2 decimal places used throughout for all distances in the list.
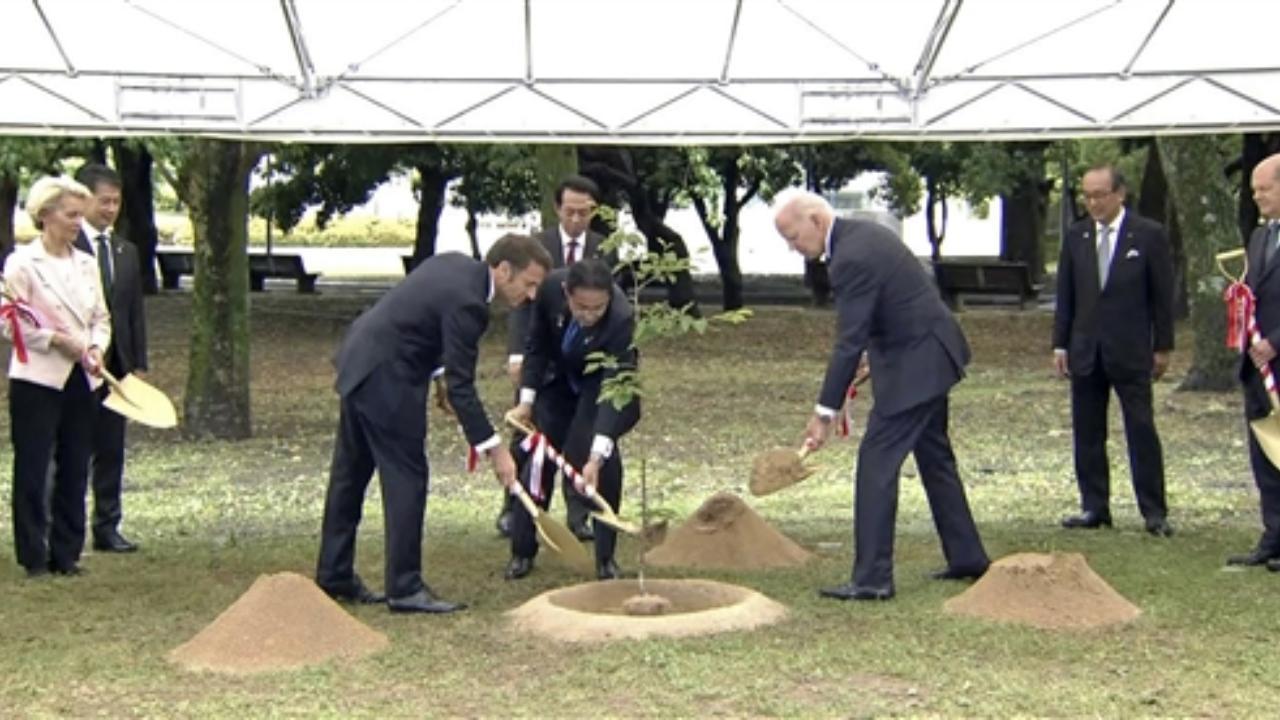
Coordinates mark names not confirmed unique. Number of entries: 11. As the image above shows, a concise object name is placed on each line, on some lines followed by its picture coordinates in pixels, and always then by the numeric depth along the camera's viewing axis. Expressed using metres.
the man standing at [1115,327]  9.92
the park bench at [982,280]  30.34
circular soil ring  7.50
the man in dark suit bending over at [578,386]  8.12
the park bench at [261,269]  35.22
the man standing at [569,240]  9.33
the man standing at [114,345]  9.77
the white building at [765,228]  54.34
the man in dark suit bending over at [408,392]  7.66
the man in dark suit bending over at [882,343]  8.10
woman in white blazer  8.71
